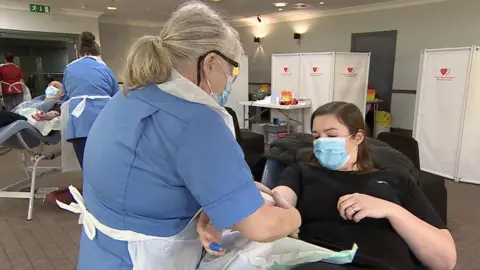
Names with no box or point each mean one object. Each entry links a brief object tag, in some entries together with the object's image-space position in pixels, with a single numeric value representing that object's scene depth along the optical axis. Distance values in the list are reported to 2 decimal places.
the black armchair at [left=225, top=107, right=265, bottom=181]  3.10
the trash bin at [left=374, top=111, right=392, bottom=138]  6.53
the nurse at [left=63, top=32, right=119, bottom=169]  2.82
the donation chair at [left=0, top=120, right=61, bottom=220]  2.87
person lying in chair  2.94
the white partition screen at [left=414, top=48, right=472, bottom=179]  3.97
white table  5.18
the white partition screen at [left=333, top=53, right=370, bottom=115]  5.18
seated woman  1.14
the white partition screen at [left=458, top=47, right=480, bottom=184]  3.89
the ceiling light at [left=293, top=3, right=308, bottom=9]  7.18
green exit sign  7.01
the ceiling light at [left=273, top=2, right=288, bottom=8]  7.05
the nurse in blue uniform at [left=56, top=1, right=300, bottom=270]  0.71
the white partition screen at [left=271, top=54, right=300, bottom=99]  5.57
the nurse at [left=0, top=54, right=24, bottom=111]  6.70
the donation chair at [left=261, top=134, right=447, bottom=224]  1.51
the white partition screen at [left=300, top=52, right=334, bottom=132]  5.14
